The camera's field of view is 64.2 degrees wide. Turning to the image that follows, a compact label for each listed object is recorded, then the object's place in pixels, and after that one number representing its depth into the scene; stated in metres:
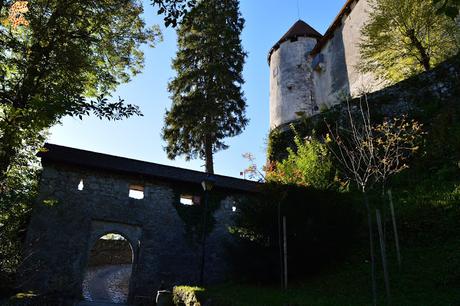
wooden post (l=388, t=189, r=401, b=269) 7.14
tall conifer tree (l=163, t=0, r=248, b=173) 18.95
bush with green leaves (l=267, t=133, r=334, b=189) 11.60
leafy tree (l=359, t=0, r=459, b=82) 14.56
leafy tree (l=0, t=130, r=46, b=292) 7.90
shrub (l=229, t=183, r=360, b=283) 8.54
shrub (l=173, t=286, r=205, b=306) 7.25
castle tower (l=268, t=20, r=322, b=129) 25.16
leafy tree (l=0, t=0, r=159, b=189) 7.23
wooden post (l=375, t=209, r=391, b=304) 4.77
